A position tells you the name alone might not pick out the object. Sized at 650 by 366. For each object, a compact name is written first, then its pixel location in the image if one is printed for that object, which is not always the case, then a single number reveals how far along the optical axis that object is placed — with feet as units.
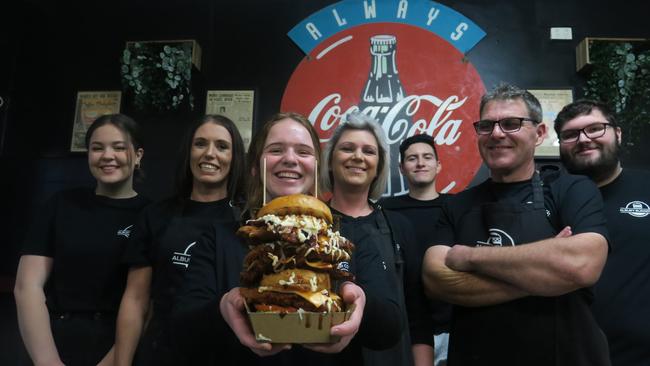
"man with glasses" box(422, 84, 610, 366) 5.64
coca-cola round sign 13.60
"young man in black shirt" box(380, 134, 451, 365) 10.76
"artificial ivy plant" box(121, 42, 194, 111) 13.62
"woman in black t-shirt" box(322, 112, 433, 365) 6.56
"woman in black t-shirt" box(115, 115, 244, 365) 6.74
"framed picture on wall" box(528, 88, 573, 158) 13.35
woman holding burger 3.83
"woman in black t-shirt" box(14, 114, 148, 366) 7.58
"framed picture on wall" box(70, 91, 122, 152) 14.53
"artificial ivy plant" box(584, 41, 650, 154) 12.84
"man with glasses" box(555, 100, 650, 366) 6.95
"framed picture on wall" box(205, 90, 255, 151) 14.03
